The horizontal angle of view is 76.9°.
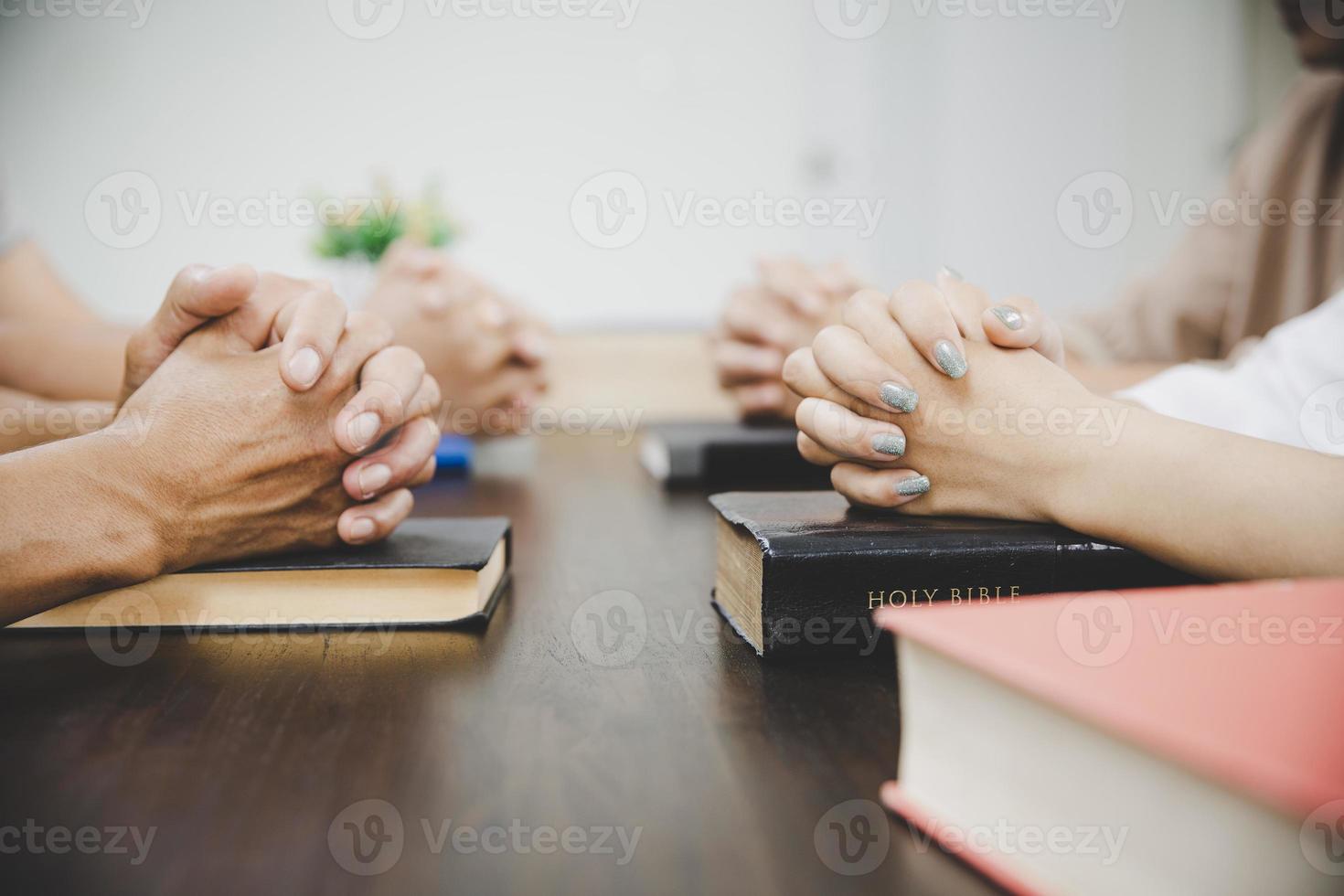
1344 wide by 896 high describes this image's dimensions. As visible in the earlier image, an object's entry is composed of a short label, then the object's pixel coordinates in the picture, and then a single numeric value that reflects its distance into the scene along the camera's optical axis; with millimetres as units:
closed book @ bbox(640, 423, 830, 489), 981
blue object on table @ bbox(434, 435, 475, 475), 1128
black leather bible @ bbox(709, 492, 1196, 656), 412
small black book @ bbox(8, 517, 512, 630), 469
